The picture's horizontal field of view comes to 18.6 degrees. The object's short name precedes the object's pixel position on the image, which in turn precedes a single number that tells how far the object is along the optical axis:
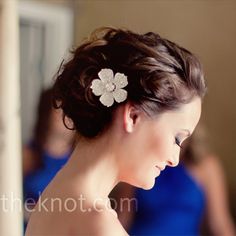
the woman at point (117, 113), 1.11
